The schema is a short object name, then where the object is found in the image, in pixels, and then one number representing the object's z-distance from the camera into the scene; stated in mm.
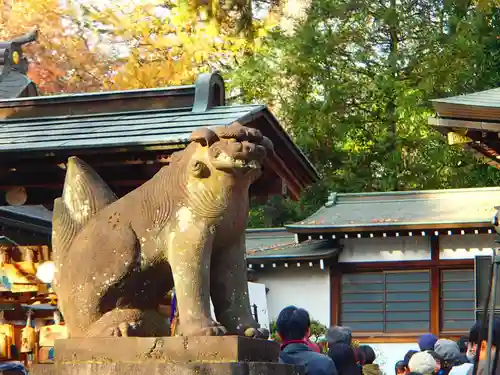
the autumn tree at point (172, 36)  25188
